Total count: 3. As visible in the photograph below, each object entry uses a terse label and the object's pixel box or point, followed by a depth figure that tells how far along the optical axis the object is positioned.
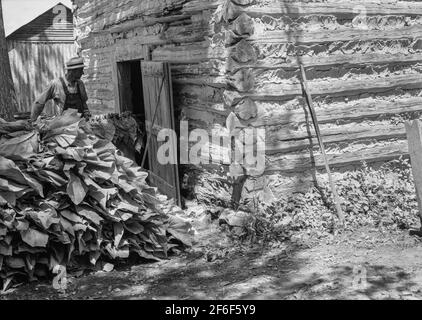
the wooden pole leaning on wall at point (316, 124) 6.25
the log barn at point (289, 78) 6.15
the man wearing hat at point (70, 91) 7.50
